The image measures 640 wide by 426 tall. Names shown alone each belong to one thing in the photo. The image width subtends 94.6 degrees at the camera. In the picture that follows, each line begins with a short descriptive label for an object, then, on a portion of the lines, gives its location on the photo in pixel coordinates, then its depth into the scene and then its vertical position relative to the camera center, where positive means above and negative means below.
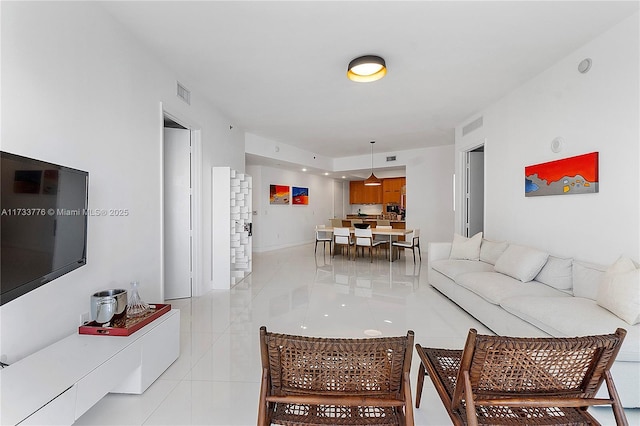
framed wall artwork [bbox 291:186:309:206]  9.66 +0.49
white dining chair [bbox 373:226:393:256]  7.13 -0.69
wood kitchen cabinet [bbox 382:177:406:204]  11.07 +0.77
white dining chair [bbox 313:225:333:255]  7.64 -0.69
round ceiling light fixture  3.01 +1.50
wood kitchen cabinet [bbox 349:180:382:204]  11.61 +0.67
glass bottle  2.13 -0.70
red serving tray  1.87 -0.76
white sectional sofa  1.95 -0.76
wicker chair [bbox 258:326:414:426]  1.05 -0.61
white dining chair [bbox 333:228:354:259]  6.96 -0.62
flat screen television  1.33 -0.06
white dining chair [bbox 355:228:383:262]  6.71 -0.65
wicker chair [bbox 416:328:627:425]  1.05 -0.62
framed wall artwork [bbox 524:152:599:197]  2.81 +0.36
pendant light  8.03 +0.80
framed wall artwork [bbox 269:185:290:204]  8.80 +0.49
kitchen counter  7.73 -0.35
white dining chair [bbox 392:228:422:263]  6.54 -0.73
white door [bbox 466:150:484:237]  5.67 +0.37
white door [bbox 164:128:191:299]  4.13 -0.04
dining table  6.38 -0.48
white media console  1.23 -0.82
